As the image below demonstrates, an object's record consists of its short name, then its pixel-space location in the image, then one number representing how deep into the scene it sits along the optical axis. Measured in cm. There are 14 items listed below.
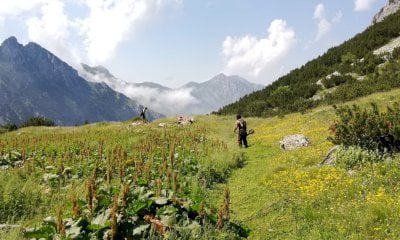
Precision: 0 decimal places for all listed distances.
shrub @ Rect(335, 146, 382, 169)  1327
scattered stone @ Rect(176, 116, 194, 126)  4256
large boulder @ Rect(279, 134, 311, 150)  2053
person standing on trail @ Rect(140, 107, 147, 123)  4511
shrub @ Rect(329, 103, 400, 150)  1393
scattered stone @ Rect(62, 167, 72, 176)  1429
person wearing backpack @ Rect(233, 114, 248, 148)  2530
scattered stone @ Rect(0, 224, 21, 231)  846
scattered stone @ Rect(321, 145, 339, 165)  1458
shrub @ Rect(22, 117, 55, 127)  5551
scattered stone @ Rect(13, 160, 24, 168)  1647
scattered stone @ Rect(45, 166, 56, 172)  1480
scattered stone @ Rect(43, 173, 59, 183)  1342
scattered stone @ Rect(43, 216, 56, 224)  689
